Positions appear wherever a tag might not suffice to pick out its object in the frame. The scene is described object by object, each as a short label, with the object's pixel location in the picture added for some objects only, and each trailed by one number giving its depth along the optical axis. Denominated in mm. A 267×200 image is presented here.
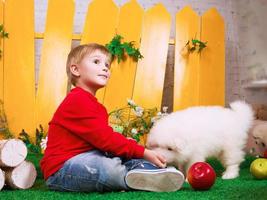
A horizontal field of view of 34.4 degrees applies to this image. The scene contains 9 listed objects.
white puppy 2275
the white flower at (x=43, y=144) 2931
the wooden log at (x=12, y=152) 2096
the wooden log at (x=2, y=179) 2102
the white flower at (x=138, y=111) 3357
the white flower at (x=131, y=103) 3357
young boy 1946
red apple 1978
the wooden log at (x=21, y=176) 2143
